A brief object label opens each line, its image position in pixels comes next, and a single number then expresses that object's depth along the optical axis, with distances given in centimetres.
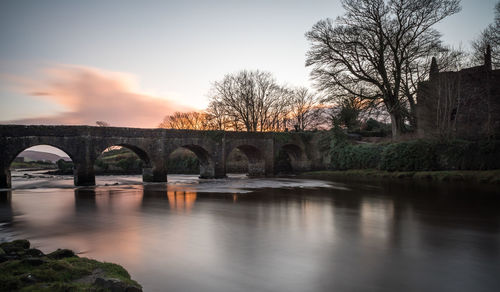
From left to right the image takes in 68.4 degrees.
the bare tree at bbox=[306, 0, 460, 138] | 2686
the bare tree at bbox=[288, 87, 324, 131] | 5422
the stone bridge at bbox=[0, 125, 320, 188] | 2120
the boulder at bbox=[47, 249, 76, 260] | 581
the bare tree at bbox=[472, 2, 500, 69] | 2398
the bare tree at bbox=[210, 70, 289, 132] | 4484
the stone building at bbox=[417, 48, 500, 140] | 2669
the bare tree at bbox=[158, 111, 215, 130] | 6334
